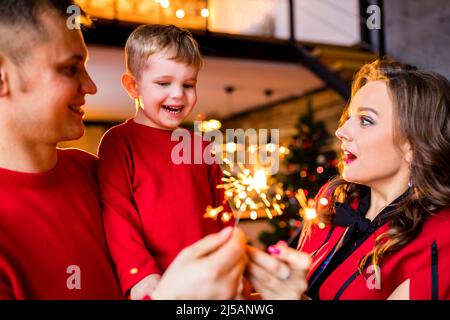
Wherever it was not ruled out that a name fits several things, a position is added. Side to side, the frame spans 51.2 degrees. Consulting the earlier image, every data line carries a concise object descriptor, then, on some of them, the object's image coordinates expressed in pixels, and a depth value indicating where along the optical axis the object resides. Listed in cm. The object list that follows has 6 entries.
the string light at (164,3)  611
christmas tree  480
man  91
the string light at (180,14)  593
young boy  113
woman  123
